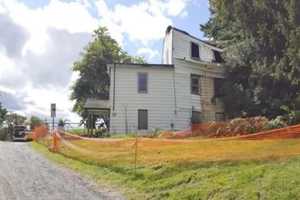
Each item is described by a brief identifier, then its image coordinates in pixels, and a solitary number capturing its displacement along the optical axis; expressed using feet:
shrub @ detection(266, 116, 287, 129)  38.36
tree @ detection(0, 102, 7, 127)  123.09
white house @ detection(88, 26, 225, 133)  57.70
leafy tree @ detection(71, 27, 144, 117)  83.57
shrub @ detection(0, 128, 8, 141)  85.38
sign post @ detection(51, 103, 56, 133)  49.78
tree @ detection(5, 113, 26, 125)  116.29
